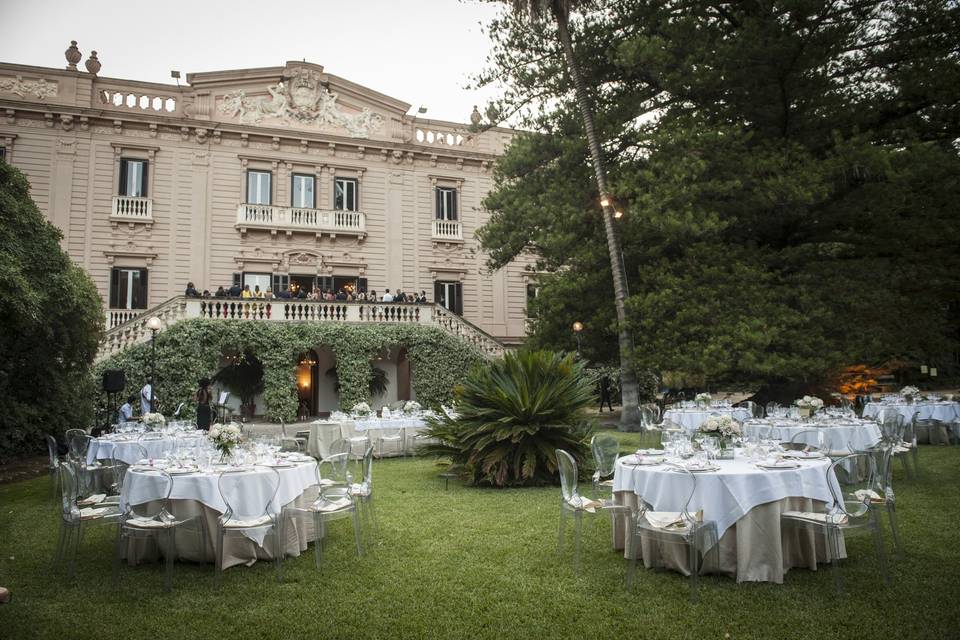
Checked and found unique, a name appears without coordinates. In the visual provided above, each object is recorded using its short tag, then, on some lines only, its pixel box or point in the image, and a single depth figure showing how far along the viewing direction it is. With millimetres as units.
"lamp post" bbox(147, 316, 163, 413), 14832
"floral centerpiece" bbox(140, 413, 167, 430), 10375
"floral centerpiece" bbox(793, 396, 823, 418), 10281
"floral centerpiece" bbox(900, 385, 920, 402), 14539
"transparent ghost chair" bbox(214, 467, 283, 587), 5586
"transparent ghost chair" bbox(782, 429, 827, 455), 9420
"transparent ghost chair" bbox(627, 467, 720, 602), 4926
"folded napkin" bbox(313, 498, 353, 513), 6061
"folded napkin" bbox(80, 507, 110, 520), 5836
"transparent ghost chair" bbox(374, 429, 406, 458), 13938
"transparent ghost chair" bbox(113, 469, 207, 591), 5453
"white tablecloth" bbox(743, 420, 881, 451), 9602
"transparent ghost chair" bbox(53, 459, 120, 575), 5707
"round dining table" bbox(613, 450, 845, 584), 5211
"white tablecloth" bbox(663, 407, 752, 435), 13852
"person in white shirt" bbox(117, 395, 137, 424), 13227
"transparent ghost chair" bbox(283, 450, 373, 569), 5973
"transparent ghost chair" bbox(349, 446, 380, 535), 6906
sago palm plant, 9789
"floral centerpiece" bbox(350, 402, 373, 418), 14359
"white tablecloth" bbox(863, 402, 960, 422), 13773
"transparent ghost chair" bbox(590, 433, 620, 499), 6828
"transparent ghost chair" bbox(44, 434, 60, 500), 8211
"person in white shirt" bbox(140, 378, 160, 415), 15449
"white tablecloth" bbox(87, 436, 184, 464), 9281
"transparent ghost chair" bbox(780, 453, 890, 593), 5094
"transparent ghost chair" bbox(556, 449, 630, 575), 5793
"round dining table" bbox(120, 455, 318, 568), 5824
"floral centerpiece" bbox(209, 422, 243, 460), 6254
